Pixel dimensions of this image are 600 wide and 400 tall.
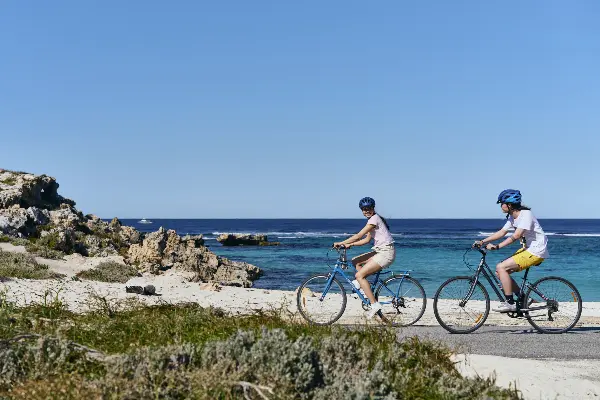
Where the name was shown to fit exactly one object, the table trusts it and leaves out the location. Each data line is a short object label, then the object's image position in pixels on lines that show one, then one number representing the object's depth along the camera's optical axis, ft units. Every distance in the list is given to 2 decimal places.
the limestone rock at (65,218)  96.17
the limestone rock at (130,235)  110.90
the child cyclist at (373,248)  34.35
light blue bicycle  35.22
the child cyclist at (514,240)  32.99
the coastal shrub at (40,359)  15.70
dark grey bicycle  34.01
